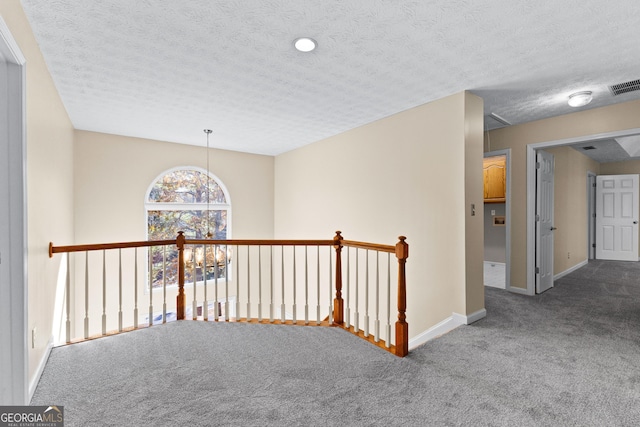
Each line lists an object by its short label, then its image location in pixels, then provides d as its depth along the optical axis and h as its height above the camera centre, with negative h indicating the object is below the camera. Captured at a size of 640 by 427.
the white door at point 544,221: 4.12 -0.11
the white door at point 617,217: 6.53 -0.08
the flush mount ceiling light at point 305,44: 2.11 +1.19
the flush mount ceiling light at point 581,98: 3.02 +1.14
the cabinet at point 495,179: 4.85 +0.55
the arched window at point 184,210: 5.12 +0.06
